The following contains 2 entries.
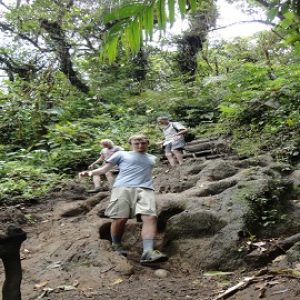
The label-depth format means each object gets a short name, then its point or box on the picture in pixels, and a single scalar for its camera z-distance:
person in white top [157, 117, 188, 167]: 9.41
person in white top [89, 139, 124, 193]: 8.70
